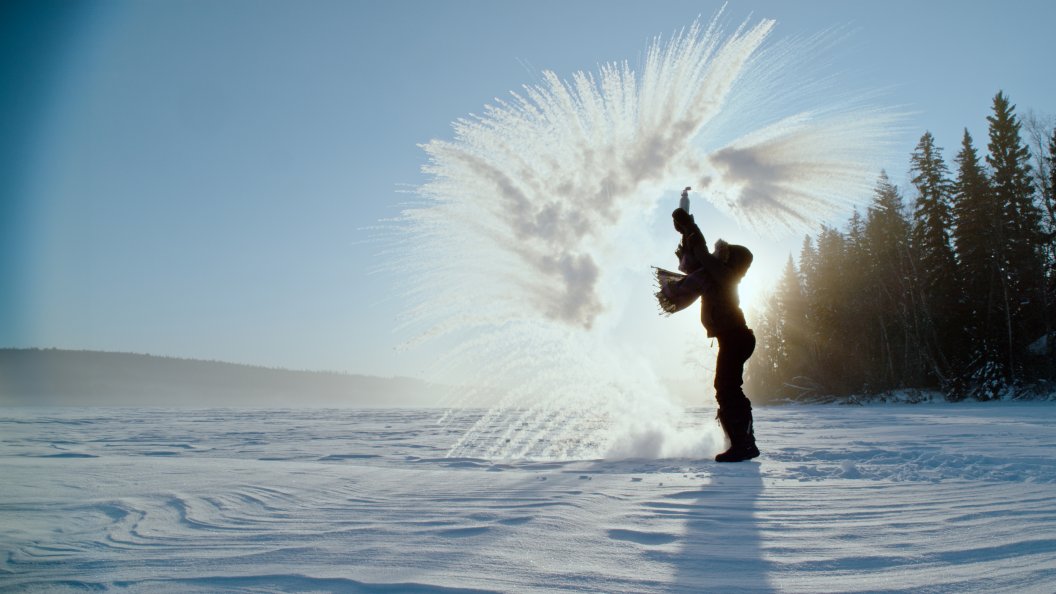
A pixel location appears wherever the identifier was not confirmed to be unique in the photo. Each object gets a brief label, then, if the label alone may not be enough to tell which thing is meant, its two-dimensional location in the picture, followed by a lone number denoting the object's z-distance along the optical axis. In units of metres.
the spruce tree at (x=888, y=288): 32.50
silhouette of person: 7.09
